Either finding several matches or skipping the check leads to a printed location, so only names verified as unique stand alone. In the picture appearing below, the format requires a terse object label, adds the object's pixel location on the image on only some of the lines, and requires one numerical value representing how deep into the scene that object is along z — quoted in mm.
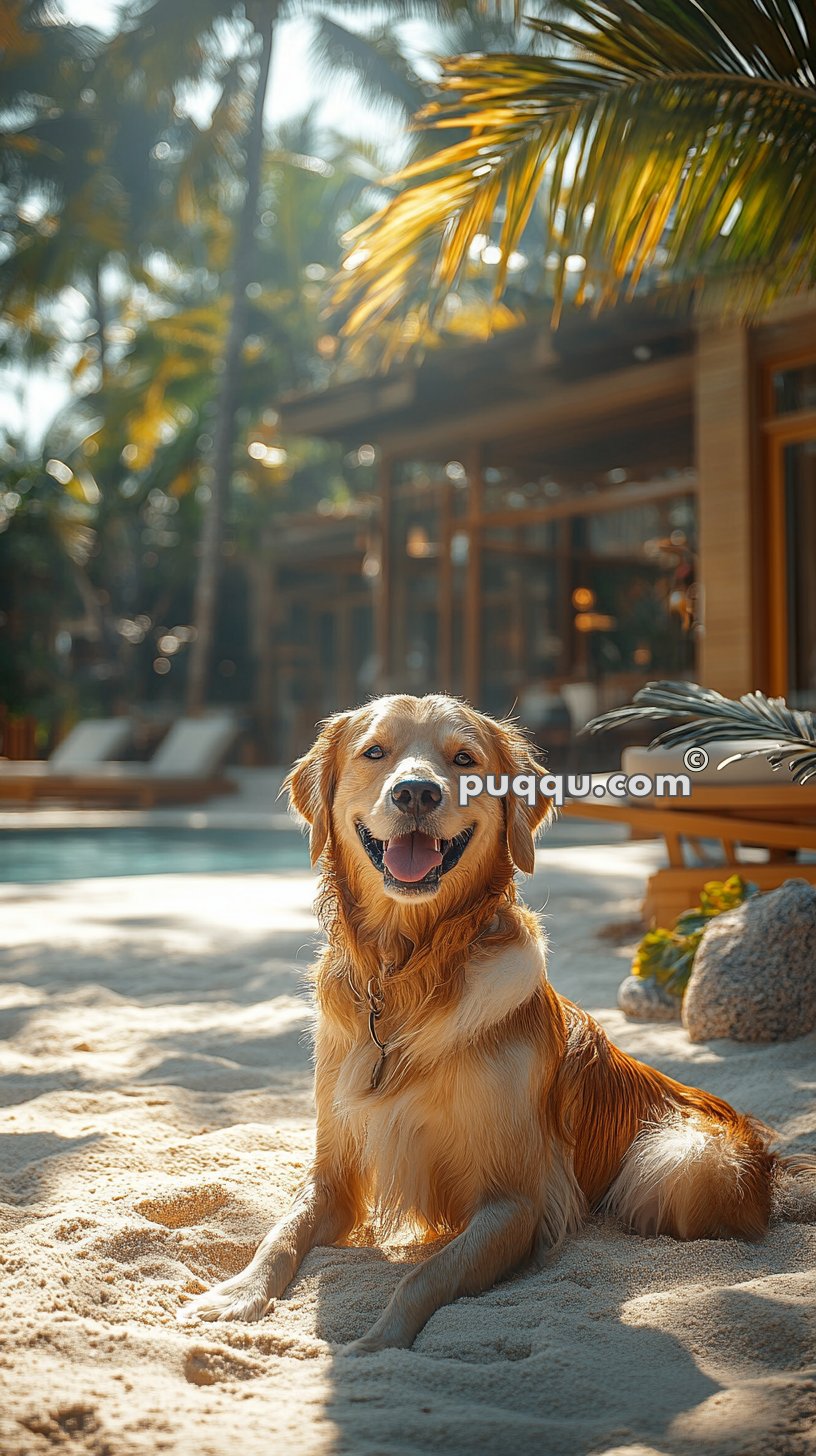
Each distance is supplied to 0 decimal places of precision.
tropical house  9578
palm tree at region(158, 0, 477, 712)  17703
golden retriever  2457
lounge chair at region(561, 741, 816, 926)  5273
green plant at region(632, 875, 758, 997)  4527
